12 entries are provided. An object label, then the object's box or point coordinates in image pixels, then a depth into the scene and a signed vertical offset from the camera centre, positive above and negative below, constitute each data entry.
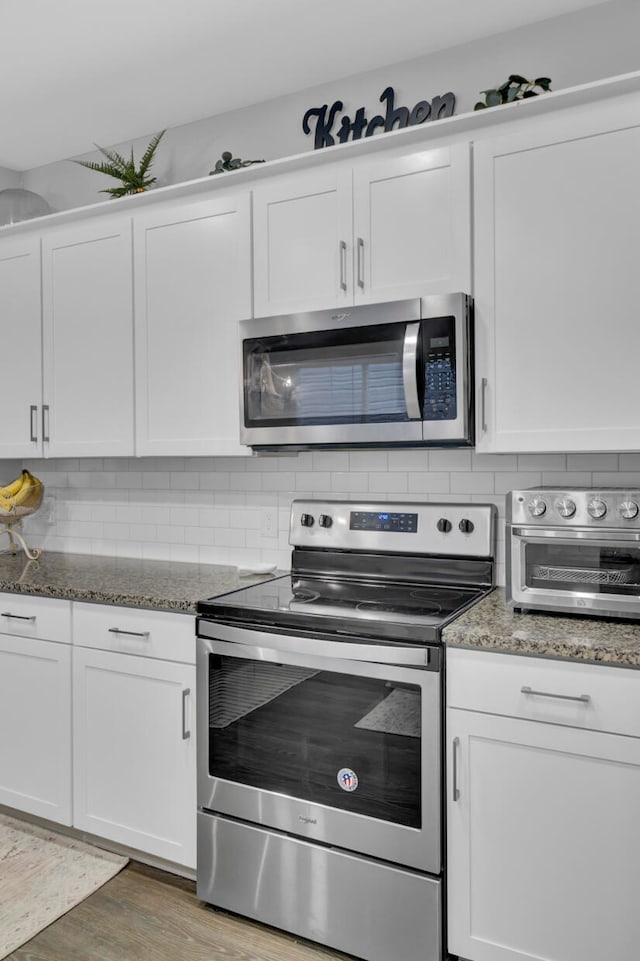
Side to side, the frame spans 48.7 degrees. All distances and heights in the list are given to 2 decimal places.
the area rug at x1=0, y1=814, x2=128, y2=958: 2.05 -1.29
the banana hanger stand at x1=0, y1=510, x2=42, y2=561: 3.12 -0.29
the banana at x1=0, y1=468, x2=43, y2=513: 3.08 -0.09
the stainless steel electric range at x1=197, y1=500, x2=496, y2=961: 1.76 -0.77
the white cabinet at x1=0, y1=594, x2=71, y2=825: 2.40 -0.82
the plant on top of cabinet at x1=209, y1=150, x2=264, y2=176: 2.60 +1.15
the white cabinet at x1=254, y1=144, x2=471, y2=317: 2.07 +0.74
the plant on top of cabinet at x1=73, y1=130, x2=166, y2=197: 2.82 +1.20
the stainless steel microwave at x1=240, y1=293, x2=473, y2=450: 2.03 +0.29
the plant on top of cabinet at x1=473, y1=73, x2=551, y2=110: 2.08 +1.13
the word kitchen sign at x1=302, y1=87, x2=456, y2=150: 2.41 +1.25
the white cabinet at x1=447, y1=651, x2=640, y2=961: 1.57 -0.84
